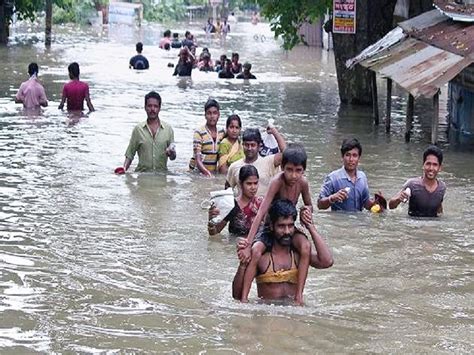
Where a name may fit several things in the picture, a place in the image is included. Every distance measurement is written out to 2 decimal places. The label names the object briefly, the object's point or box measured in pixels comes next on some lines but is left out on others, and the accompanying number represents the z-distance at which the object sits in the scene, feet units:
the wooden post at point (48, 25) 147.33
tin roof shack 54.13
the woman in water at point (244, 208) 34.86
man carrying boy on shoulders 26.78
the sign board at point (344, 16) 77.25
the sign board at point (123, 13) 255.70
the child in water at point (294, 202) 26.91
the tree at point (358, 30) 79.20
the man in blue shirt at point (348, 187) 38.14
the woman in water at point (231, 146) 44.84
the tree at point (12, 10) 142.92
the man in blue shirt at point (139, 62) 108.78
